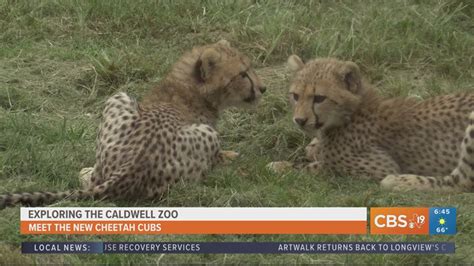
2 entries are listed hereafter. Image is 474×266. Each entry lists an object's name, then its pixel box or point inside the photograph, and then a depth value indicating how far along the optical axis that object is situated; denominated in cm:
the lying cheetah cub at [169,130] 1058
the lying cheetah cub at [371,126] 1179
